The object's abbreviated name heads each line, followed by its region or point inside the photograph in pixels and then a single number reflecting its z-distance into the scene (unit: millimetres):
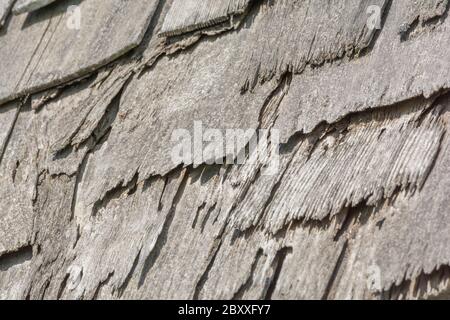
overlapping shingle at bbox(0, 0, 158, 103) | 2953
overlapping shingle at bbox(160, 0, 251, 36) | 2656
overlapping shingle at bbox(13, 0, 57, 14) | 3293
